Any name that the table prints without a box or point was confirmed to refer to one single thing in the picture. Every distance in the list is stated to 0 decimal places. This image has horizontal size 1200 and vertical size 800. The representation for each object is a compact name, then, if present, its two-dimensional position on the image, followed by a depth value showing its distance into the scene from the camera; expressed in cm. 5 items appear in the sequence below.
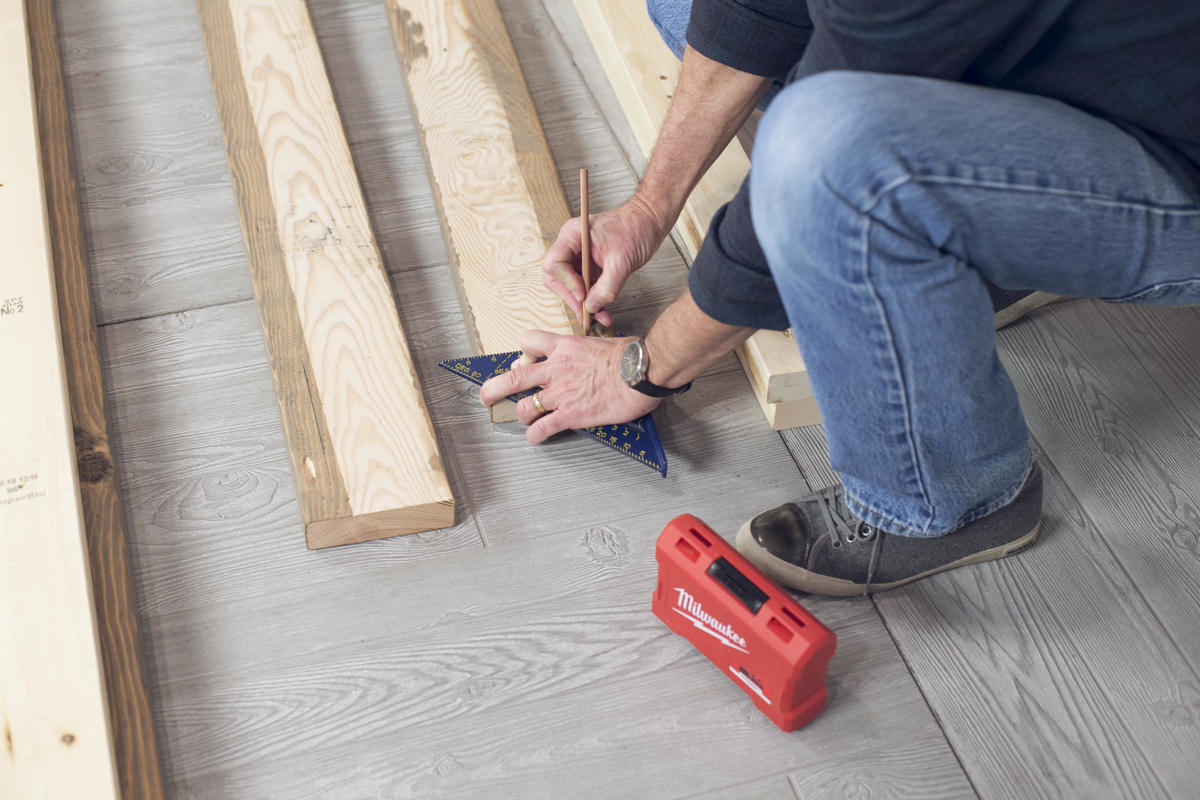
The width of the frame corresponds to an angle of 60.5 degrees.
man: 102
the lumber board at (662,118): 158
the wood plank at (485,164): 171
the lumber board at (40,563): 121
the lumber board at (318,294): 147
